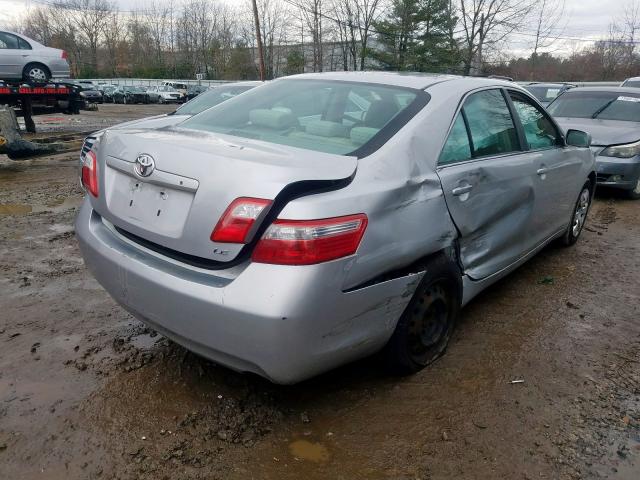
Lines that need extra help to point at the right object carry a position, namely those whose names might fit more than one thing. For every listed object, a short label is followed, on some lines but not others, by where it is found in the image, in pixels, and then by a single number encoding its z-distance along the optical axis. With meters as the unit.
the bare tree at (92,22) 75.25
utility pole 33.53
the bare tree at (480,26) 44.25
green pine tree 41.66
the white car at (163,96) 42.69
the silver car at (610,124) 7.12
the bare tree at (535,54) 48.57
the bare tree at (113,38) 75.25
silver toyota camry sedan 1.98
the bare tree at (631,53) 44.70
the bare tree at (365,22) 46.00
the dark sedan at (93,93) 39.88
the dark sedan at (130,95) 42.28
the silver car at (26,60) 13.79
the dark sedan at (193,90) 44.37
